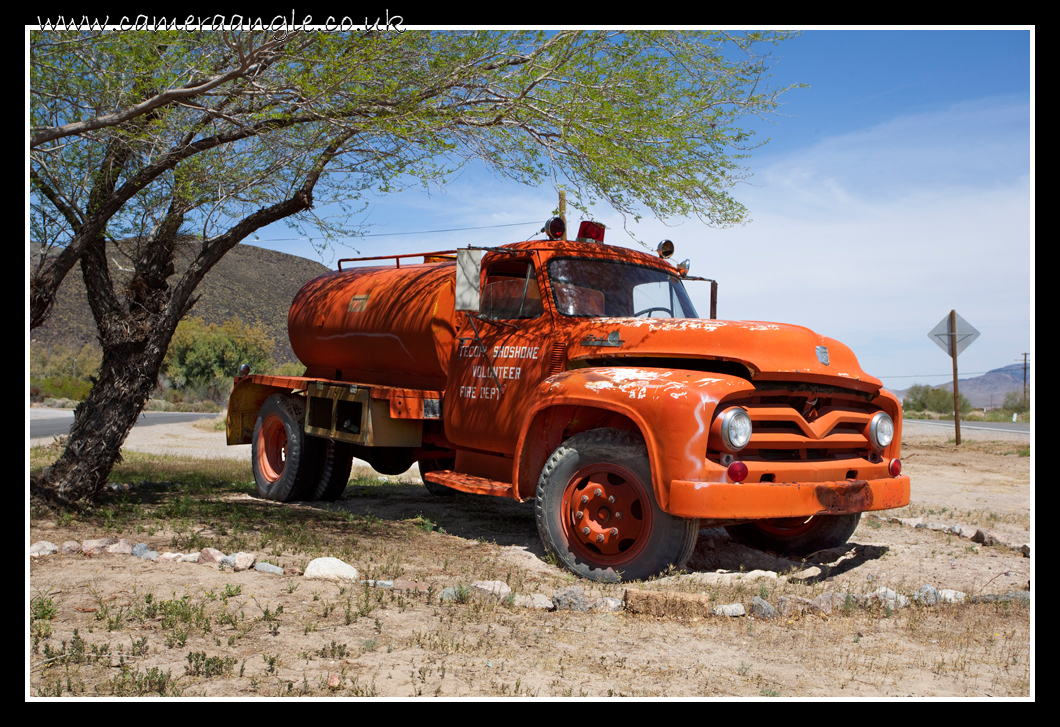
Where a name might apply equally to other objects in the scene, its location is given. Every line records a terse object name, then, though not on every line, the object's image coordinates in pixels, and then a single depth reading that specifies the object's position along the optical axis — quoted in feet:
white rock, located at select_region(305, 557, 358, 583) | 18.47
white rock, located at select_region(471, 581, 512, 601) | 17.13
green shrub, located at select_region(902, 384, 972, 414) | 144.56
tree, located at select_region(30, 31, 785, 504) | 23.26
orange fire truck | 18.15
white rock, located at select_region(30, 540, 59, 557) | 20.36
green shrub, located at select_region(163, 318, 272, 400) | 127.85
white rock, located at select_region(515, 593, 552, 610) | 16.62
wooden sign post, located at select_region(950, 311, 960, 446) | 54.75
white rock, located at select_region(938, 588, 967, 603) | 17.95
